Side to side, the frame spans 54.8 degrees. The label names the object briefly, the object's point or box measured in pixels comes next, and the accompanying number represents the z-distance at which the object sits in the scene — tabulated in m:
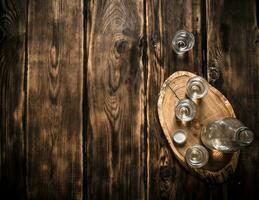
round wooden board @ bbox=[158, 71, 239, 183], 1.57
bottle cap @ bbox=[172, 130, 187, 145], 1.56
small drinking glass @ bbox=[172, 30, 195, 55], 1.64
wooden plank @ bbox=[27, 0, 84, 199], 1.62
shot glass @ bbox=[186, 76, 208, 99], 1.56
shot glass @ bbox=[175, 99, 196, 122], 1.54
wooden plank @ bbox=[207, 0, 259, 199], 1.65
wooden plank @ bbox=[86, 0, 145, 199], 1.62
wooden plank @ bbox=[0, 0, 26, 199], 1.63
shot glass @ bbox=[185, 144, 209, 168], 1.53
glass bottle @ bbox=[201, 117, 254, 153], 1.42
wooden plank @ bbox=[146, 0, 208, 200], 1.62
